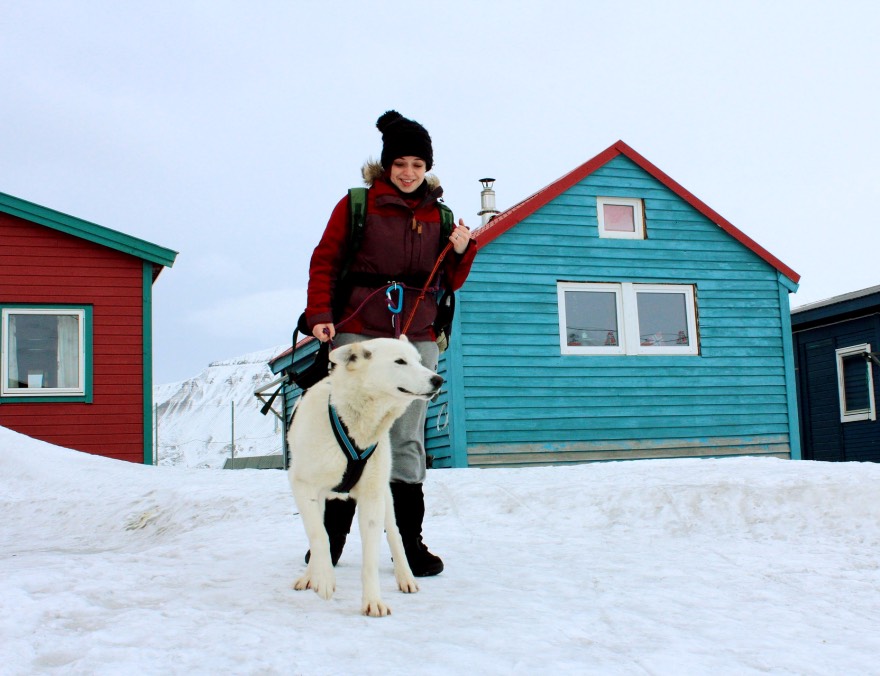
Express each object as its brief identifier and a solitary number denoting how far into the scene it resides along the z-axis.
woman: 3.93
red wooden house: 11.95
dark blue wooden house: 16.91
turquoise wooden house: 11.32
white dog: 3.35
